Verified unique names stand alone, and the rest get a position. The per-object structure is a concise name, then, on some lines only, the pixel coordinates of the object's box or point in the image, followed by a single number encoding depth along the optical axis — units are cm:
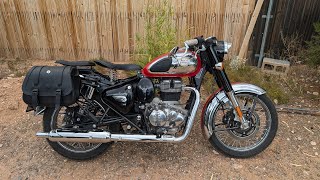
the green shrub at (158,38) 418
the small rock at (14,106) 405
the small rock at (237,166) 312
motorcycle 276
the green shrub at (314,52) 439
